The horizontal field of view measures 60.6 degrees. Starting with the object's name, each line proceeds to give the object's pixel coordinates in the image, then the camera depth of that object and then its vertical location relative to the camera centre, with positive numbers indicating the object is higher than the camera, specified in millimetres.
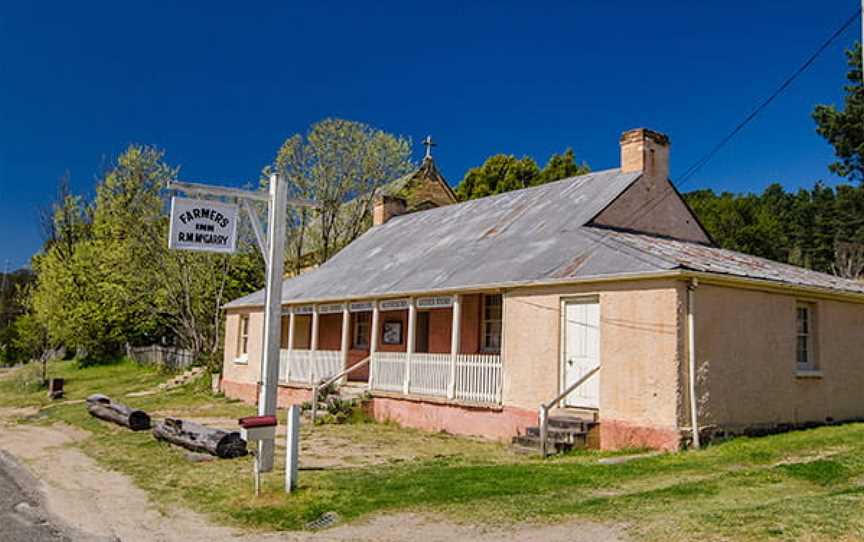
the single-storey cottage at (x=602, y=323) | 11898 +608
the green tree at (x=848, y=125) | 31000 +10286
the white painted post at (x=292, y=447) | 8891 -1264
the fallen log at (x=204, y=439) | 11758 -1628
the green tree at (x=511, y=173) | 44188 +10737
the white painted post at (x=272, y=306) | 10039 +502
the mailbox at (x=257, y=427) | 8984 -1042
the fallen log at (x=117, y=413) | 15547 -1684
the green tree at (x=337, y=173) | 32312 +7569
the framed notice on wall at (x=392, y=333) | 21056 +392
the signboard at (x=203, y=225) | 9414 +1480
